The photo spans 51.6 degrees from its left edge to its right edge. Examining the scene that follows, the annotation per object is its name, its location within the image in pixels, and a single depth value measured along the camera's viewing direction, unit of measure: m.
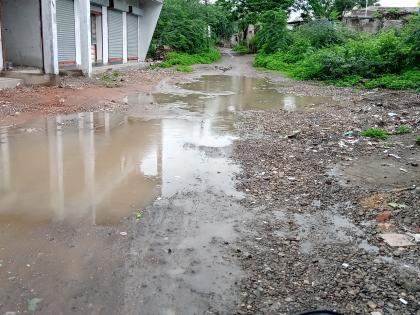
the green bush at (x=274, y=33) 28.86
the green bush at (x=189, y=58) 25.11
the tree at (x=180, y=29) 28.55
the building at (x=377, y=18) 29.56
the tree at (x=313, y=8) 40.88
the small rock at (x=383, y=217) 4.36
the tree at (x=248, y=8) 38.53
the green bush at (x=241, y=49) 40.24
